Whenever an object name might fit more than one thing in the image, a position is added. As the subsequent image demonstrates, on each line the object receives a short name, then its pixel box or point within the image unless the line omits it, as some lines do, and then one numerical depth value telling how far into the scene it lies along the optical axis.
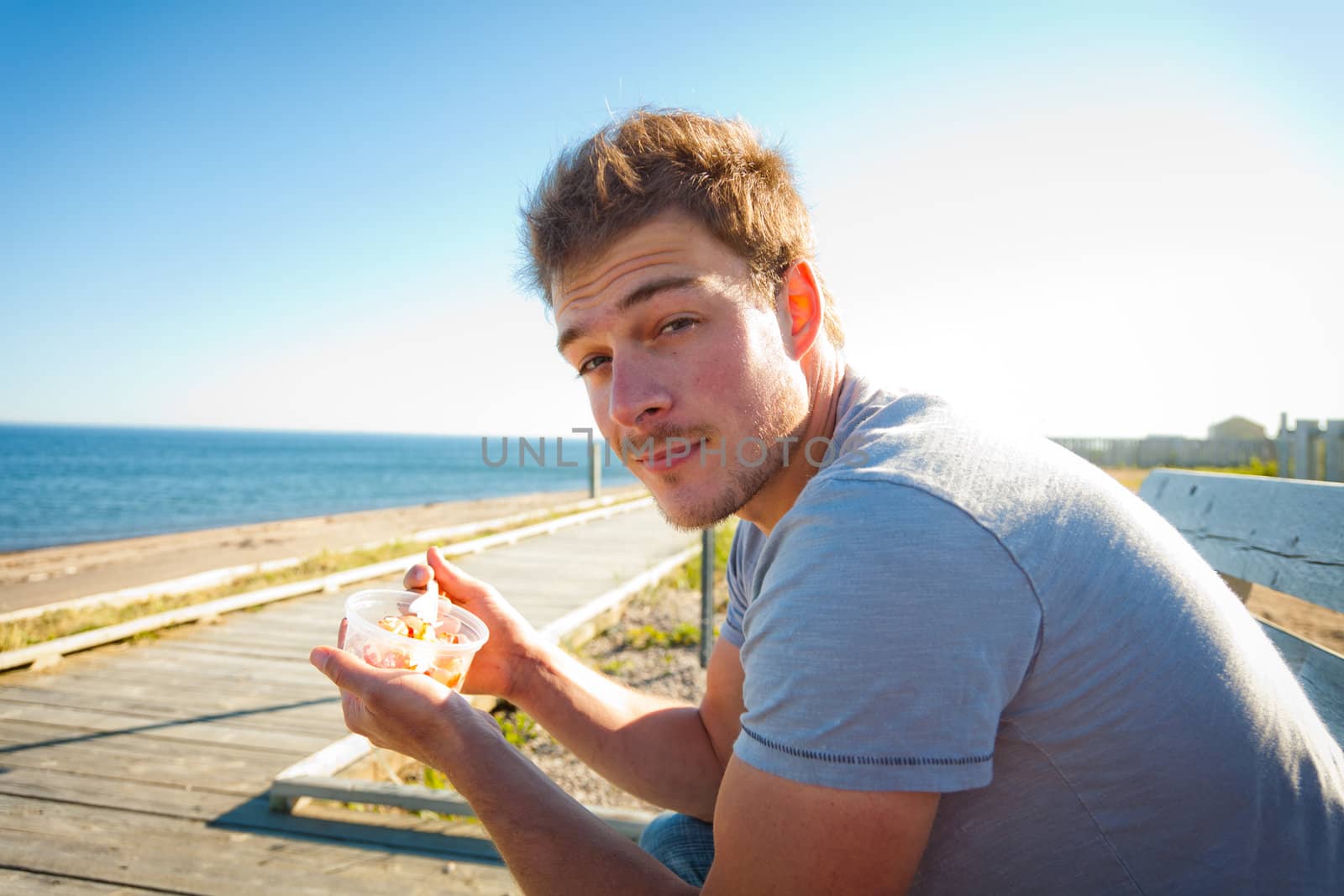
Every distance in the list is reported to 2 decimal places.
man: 0.87
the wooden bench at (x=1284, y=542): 1.46
